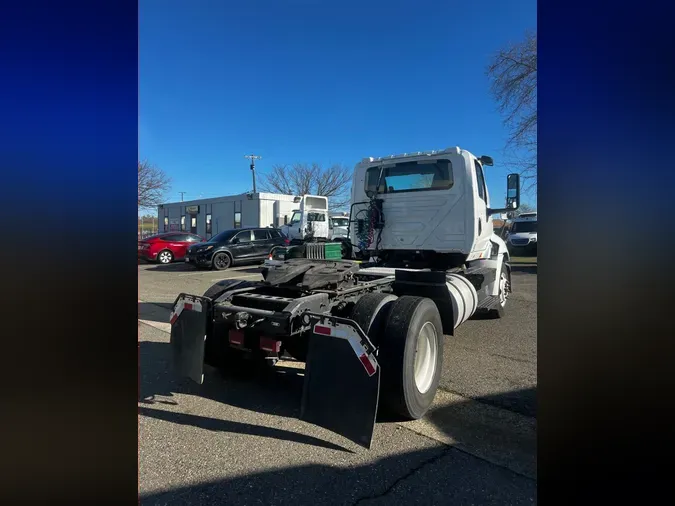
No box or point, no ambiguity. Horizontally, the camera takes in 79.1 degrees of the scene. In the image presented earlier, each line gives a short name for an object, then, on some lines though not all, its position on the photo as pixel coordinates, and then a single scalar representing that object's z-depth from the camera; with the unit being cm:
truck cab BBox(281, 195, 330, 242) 1889
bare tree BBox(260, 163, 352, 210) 4278
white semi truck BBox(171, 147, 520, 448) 299
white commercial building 2382
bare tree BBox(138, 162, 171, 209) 3189
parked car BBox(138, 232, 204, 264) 1778
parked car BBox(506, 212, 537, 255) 1991
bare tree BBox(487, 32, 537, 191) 1754
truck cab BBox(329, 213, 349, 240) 2208
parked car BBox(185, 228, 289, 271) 1589
